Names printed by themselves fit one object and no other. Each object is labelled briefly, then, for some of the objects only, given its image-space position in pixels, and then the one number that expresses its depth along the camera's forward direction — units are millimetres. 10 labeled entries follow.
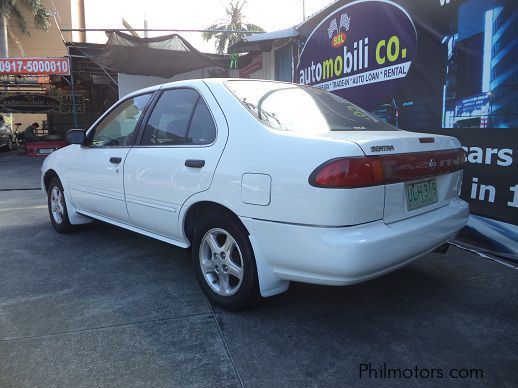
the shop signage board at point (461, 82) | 3906
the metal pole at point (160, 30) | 9116
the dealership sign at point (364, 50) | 5145
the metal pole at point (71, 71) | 11752
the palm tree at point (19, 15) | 27516
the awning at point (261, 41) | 8074
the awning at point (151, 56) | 9344
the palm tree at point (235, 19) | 42484
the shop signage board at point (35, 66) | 12734
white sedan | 2328
